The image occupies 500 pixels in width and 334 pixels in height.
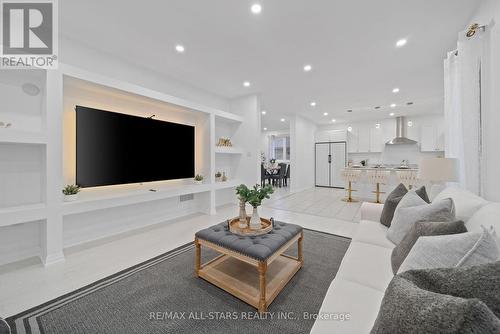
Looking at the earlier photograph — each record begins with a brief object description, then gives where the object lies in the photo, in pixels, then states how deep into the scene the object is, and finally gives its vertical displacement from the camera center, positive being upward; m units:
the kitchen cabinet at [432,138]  6.32 +0.94
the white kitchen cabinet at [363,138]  7.50 +1.10
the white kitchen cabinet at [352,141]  7.73 +1.04
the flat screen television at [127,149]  2.63 +0.28
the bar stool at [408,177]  4.93 -0.23
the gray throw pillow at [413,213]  1.41 -0.35
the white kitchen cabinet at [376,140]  7.28 +1.00
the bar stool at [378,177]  5.25 -0.25
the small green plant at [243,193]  2.02 -0.26
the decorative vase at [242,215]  2.06 -0.50
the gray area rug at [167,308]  1.38 -1.09
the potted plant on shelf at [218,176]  4.50 -0.20
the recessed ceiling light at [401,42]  2.62 +1.67
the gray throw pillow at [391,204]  2.13 -0.39
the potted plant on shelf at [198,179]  4.01 -0.24
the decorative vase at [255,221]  1.98 -0.54
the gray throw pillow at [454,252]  0.75 -0.34
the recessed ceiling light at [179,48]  2.80 +1.69
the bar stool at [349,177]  5.57 -0.27
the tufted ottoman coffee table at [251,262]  1.57 -0.98
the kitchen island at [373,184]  5.01 -0.36
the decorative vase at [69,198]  2.37 -0.37
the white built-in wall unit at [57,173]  2.17 -0.08
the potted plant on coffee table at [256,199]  1.99 -0.32
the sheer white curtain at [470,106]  1.90 +0.61
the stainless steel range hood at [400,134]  6.70 +1.15
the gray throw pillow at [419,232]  1.09 -0.39
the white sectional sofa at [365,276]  0.96 -0.70
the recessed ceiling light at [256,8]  2.04 +1.66
